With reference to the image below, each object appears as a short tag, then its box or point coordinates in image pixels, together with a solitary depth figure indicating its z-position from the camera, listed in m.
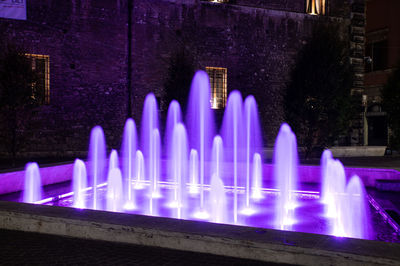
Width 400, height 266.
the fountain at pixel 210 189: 4.70
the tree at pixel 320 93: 10.42
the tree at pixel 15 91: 8.54
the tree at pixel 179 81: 11.61
